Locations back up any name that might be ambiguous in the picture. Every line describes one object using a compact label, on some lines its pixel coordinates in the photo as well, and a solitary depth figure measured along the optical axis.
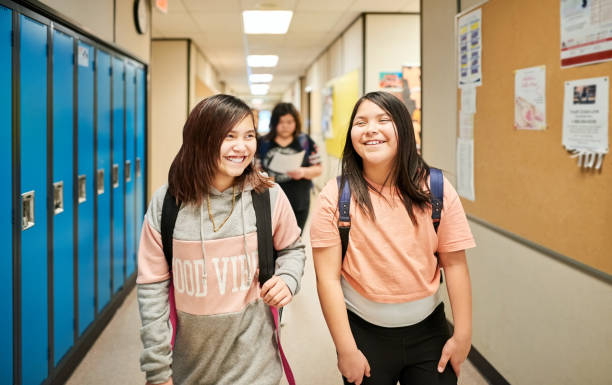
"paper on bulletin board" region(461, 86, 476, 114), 2.62
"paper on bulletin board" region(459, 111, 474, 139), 2.66
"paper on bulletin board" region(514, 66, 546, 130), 1.98
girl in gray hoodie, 1.26
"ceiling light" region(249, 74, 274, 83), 13.45
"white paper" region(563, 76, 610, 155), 1.61
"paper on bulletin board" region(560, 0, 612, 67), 1.58
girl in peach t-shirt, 1.32
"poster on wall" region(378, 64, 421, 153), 5.92
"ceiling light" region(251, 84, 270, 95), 16.45
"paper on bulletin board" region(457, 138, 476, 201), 2.68
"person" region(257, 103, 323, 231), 3.41
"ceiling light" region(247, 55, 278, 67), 10.05
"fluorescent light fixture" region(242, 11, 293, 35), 6.14
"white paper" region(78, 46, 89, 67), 2.76
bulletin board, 1.71
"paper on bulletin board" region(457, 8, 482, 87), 2.53
